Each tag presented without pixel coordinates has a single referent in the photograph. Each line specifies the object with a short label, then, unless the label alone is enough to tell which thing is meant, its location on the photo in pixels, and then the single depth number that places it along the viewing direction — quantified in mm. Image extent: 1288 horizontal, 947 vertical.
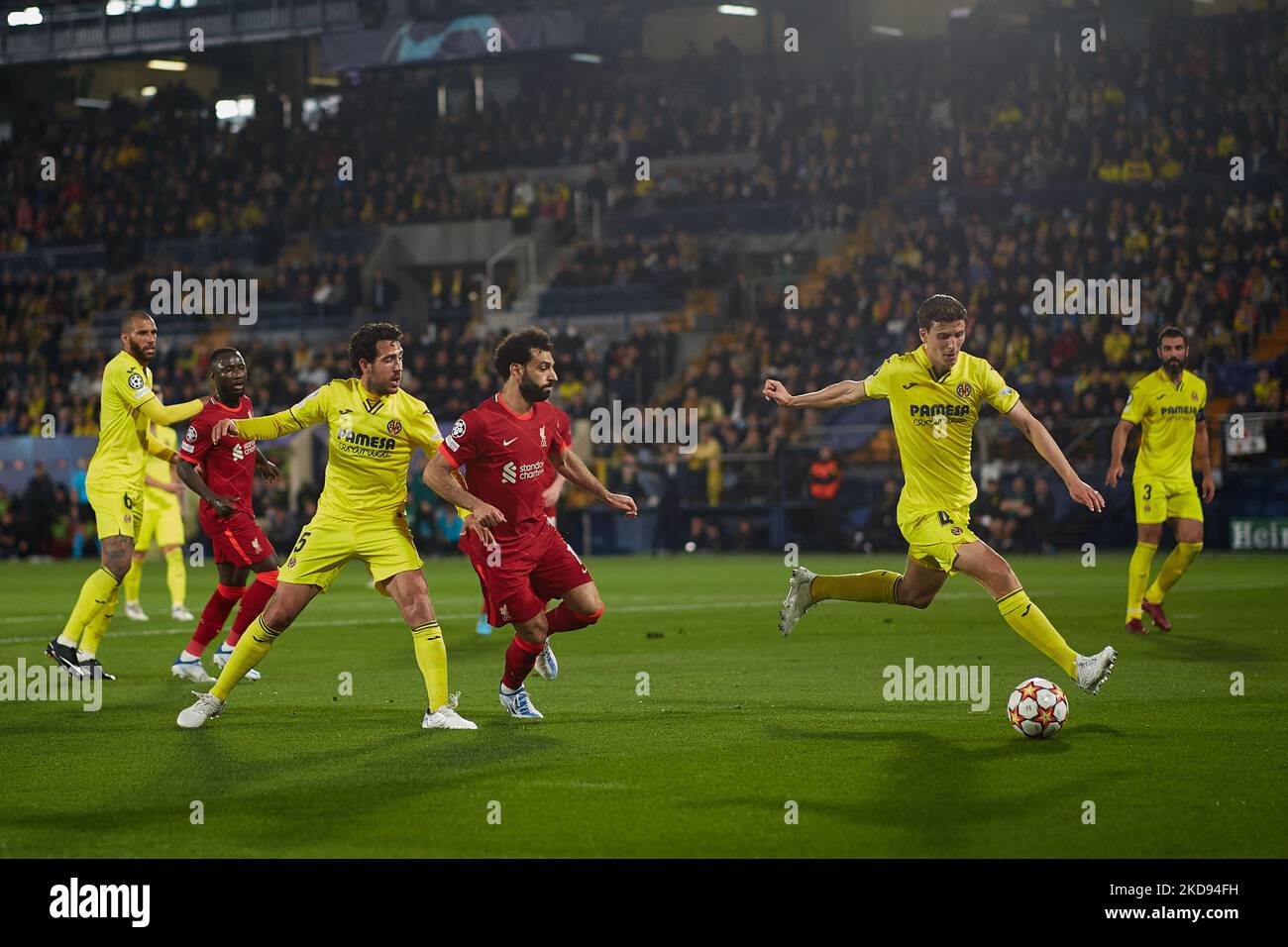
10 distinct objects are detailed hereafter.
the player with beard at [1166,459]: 15867
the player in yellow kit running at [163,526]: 19406
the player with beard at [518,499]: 10172
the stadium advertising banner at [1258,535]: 29453
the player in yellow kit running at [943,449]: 10148
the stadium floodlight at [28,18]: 51875
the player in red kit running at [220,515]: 12992
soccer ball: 9188
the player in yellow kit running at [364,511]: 10055
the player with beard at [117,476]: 12828
